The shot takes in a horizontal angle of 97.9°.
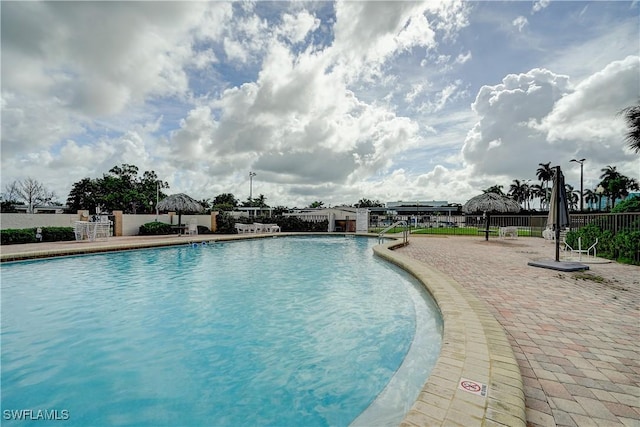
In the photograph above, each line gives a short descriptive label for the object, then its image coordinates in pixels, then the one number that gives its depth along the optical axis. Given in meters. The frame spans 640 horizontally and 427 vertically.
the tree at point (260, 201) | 61.75
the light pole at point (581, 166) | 20.58
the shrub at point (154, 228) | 16.86
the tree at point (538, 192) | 57.94
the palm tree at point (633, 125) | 10.34
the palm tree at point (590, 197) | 62.38
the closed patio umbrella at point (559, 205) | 6.84
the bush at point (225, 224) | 19.61
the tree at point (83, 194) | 36.42
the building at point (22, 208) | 31.67
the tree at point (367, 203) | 74.53
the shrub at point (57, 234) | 12.69
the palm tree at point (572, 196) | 59.77
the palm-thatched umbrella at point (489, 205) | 13.81
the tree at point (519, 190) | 58.78
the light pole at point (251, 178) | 29.61
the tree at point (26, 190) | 35.16
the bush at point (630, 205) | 9.29
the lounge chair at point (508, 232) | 15.69
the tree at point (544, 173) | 49.66
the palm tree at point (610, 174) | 39.96
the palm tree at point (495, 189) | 50.63
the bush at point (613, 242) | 7.56
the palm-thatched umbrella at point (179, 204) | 15.77
